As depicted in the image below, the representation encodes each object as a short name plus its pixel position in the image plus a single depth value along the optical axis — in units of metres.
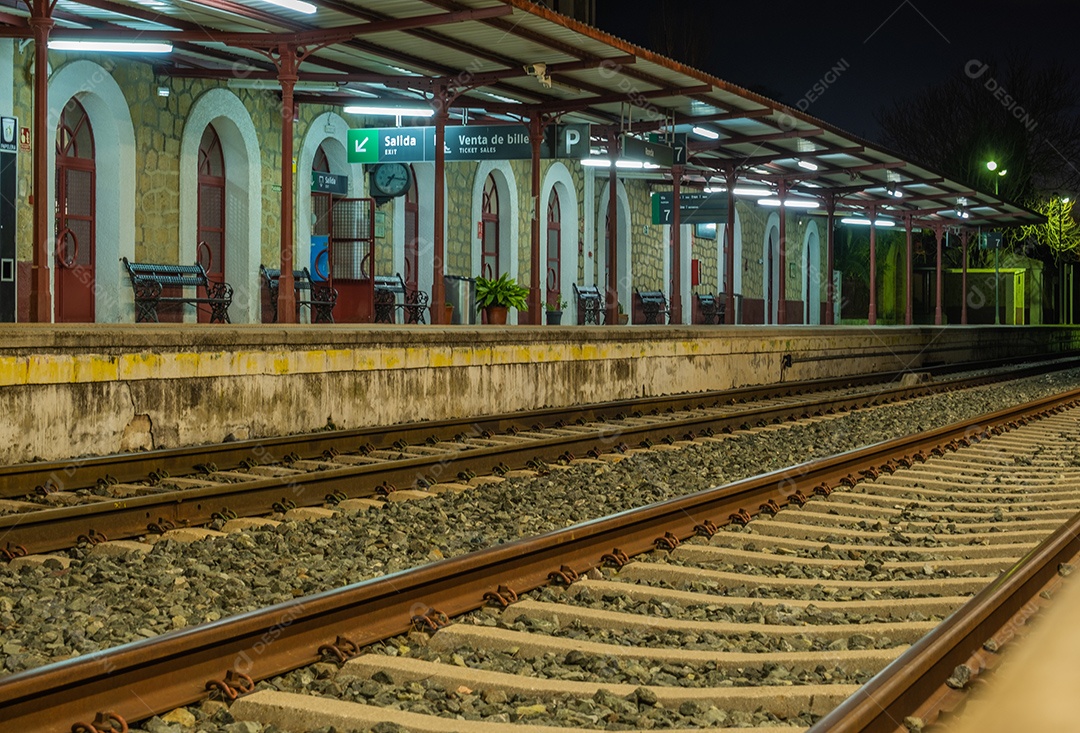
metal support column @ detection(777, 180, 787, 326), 26.07
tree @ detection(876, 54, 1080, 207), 59.28
